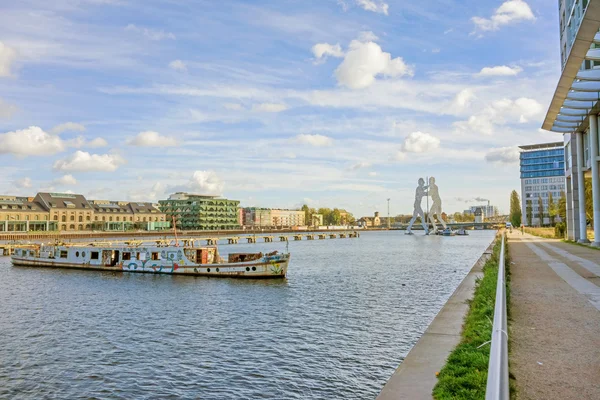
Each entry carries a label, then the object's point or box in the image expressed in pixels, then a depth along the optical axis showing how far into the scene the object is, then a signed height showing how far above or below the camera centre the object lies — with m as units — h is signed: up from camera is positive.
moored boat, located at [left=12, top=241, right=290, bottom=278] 47.59 -4.90
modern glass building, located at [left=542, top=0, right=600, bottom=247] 29.03 +10.36
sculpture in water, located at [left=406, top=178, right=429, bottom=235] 187.50 +6.52
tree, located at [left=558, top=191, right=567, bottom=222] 96.47 +1.53
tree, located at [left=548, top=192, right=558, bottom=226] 125.51 +1.09
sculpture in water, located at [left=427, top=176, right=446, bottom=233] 188.25 +6.48
